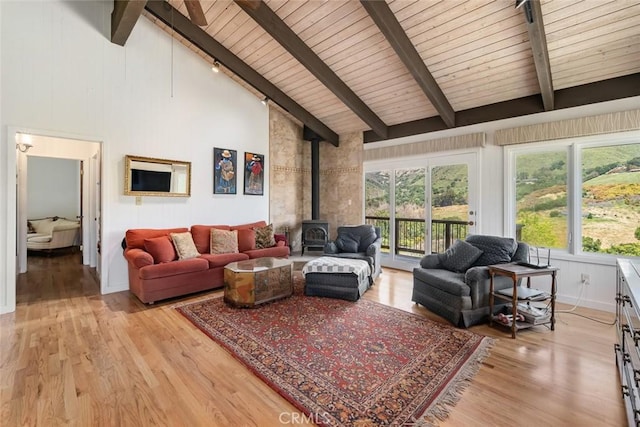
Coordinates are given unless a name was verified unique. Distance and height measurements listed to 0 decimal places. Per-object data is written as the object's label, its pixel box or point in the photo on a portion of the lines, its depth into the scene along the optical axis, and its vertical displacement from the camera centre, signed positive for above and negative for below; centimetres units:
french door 453 +18
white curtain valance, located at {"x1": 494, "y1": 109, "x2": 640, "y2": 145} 313 +103
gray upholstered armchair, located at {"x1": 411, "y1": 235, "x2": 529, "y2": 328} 283 -68
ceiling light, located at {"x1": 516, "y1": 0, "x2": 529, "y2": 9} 243 +179
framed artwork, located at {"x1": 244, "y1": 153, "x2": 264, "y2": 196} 543 +75
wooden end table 264 -60
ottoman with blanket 352 -83
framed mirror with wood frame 409 +53
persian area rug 175 -114
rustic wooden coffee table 327 -82
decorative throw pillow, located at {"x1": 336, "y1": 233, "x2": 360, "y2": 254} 461 -48
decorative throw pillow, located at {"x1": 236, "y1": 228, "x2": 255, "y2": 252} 477 -46
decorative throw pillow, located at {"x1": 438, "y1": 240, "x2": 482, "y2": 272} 319 -49
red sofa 347 -71
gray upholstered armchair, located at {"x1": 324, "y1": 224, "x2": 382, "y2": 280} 436 -50
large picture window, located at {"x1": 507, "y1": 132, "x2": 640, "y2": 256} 326 +25
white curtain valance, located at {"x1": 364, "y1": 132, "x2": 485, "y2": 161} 427 +111
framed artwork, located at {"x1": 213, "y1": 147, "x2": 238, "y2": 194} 502 +75
